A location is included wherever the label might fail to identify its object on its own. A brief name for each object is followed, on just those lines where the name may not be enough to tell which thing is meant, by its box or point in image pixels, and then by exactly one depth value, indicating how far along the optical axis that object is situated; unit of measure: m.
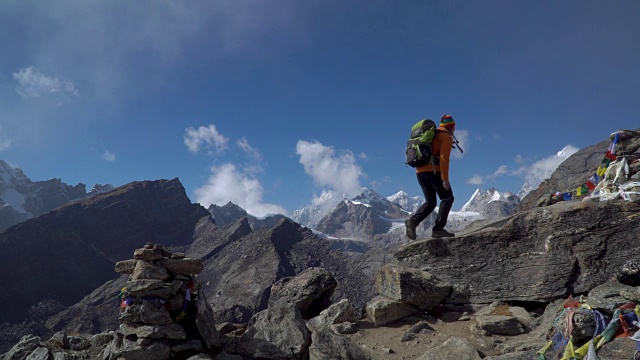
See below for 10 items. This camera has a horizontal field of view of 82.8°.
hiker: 11.38
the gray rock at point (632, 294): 7.34
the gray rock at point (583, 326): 7.08
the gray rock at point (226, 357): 9.23
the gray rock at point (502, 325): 9.38
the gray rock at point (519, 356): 7.28
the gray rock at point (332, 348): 8.59
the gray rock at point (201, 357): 8.55
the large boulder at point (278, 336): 9.43
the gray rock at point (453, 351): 8.10
